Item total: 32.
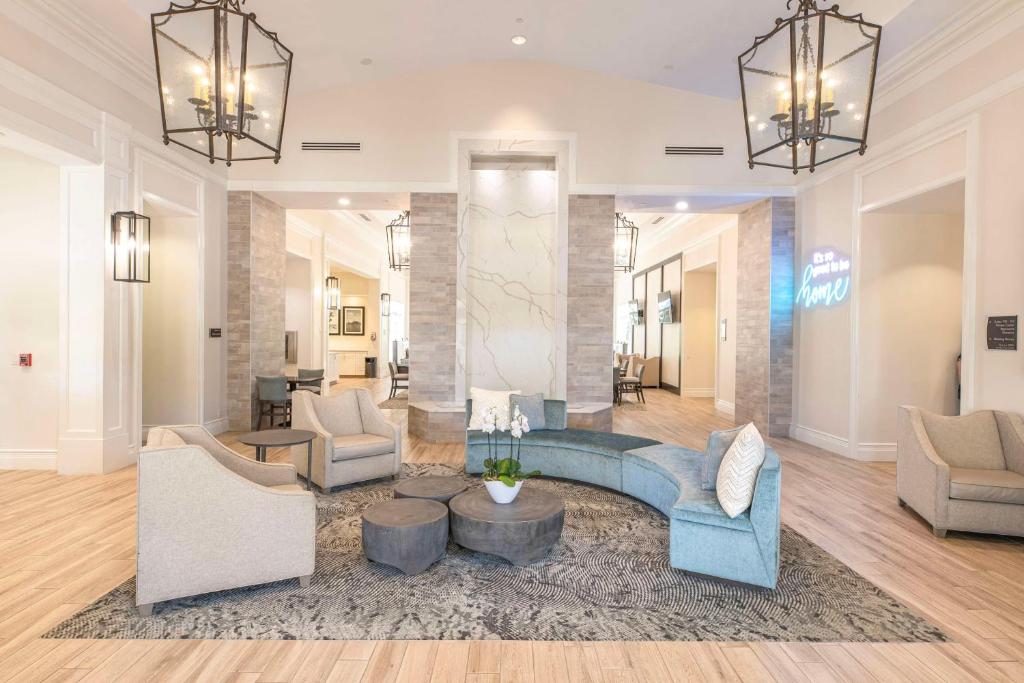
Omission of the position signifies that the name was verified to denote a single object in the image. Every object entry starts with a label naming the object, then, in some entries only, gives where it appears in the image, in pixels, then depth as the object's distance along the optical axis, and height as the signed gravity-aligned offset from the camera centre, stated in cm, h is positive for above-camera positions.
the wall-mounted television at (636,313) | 1496 +67
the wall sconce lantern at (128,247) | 505 +84
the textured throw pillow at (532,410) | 544 -80
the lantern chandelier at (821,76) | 302 +158
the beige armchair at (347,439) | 454 -100
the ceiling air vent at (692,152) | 703 +253
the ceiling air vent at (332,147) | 699 +254
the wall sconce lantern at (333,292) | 1207 +99
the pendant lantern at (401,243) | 946 +171
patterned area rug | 247 -143
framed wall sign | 404 +4
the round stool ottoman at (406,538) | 298 -120
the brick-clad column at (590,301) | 703 +47
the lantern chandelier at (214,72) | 294 +156
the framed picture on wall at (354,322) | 1497 +33
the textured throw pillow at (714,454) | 341 -79
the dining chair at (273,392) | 695 -81
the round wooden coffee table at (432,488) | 359 -112
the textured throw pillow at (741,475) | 296 -81
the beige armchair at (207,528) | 255 -102
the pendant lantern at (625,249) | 965 +166
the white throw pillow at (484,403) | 529 -71
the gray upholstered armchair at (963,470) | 358 -99
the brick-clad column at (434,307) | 696 +37
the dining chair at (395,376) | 1083 -94
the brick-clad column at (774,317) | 709 +28
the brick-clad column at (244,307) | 708 +35
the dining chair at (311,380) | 764 -71
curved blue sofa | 289 -112
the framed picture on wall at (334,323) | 1471 +29
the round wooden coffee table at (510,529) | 311 -119
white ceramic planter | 339 -105
